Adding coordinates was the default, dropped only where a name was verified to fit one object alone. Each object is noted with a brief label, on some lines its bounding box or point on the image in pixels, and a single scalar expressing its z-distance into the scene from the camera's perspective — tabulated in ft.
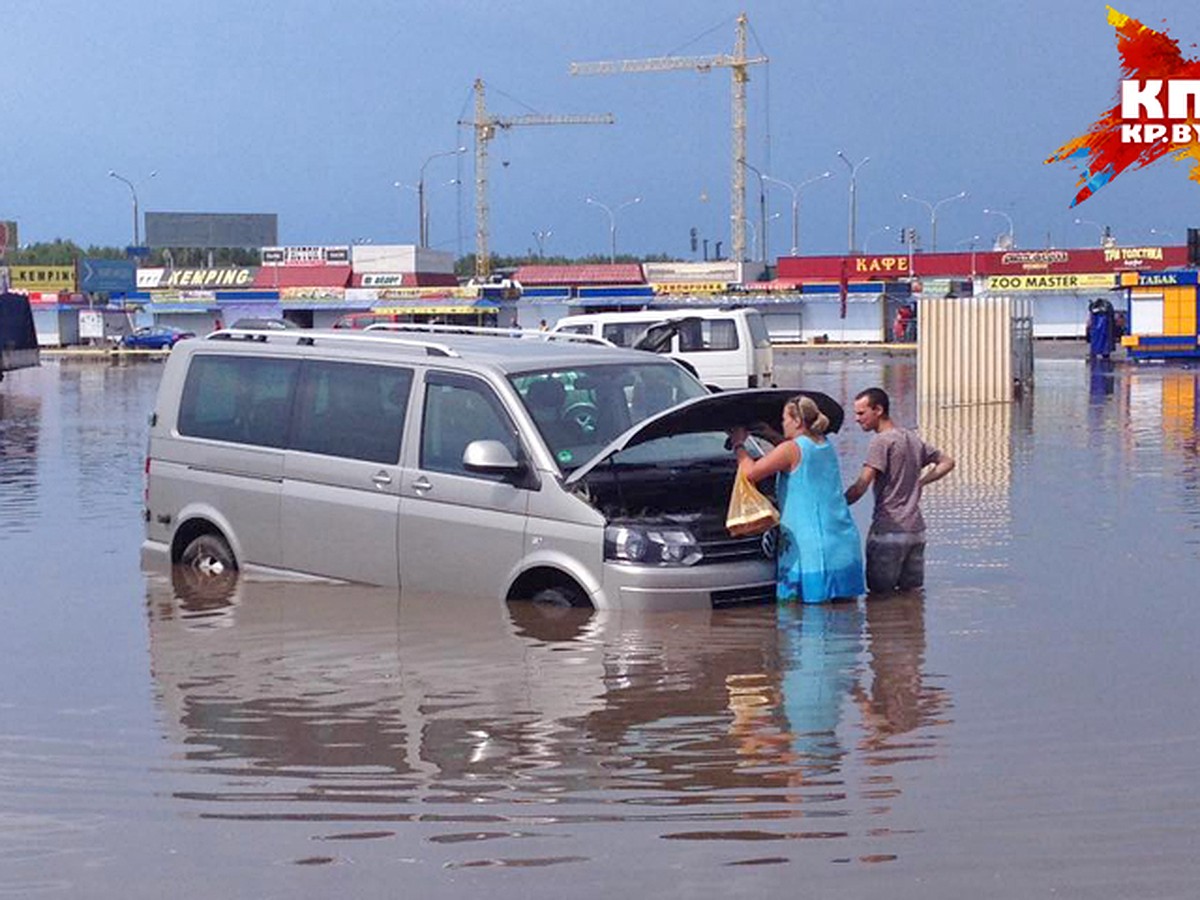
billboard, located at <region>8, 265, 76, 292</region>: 335.88
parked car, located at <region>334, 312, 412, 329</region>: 192.64
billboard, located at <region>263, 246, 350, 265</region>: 361.30
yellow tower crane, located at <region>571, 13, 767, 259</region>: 433.07
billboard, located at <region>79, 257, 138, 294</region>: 320.50
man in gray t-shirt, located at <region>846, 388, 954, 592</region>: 35.76
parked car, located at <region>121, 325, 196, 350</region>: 257.14
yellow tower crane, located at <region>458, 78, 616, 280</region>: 462.60
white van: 95.96
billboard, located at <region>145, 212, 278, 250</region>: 434.71
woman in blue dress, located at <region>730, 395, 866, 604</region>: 34.04
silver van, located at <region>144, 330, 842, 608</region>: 33.37
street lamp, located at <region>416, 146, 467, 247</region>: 414.02
